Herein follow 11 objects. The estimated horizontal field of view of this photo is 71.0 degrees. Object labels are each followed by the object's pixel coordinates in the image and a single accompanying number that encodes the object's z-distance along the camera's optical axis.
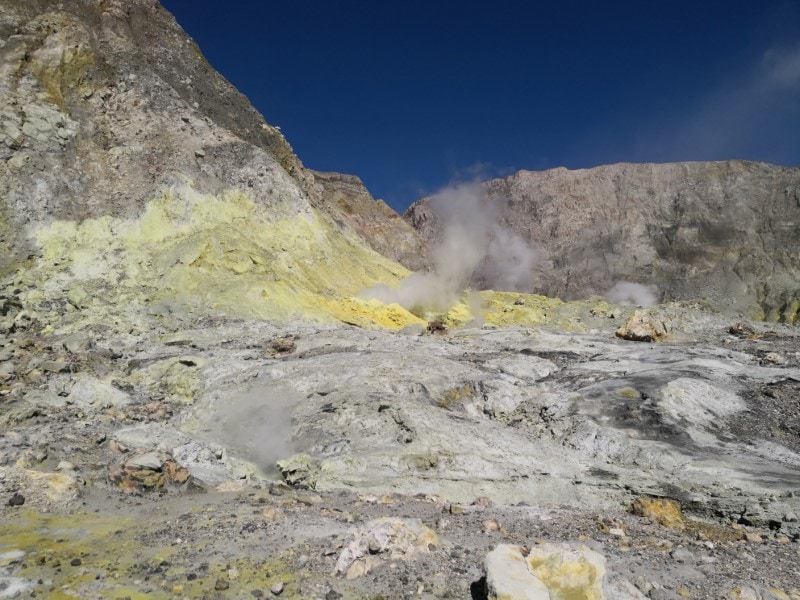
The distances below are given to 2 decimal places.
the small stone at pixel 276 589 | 6.00
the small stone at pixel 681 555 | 7.21
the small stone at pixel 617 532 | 8.21
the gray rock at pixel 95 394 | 14.60
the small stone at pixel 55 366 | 16.36
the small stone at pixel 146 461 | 9.99
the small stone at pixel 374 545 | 6.66
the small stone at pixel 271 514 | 8.23
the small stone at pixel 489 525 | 8.14
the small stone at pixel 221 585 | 6.09
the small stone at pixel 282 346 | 18.62
